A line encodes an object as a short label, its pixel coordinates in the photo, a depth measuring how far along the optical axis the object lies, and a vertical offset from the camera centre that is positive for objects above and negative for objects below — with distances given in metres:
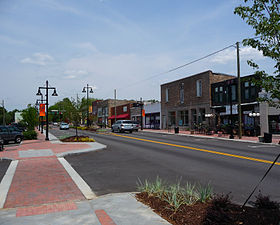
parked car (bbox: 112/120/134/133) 36.94 -0.61
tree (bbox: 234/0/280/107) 4.13 +1.43
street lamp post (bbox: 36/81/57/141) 24.93 +2.92
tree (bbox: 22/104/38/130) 32.66 +0.71
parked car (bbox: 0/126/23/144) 23.05 -1.10
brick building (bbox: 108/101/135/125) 63.24 +2.58
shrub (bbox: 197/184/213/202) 5.01 -1.46
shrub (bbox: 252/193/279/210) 4.32 -1.42
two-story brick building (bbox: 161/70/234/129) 37.06 +3.54
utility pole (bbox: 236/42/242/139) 24.78 +2.51
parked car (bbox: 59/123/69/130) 58.31 -0.86
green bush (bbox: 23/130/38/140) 27.05 -1.31
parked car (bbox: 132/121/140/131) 39.11 -0.66
